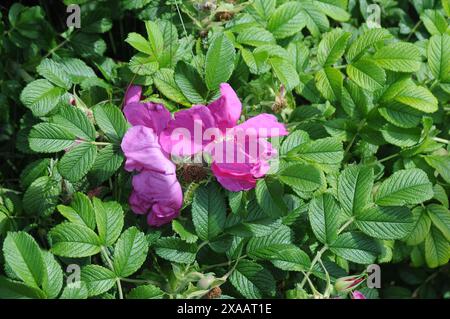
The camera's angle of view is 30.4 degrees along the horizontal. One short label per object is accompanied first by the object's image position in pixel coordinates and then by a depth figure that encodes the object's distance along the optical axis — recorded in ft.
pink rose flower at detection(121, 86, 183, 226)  1.74
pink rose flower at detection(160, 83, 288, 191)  1.75
